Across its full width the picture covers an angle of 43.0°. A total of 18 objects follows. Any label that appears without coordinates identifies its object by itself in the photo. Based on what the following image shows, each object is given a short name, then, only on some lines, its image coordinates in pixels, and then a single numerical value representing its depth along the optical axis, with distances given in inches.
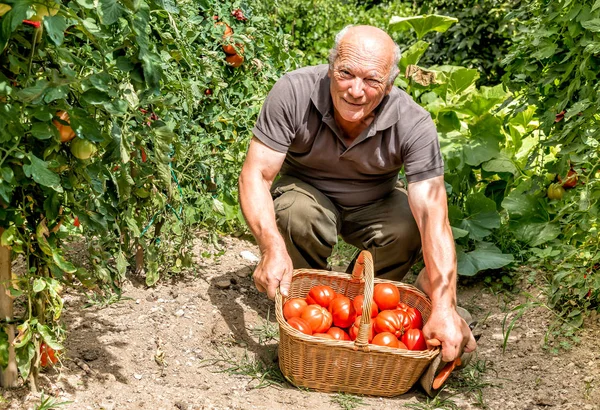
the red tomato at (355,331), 109.9
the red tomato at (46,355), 93.5
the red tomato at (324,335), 107.0
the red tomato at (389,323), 110.3
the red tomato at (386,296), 115.8
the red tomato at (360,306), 113.5
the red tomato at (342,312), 113.0
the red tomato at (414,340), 108.3
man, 112.7
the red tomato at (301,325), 108.0
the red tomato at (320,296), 116.6
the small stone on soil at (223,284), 138.9
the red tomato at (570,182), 137.7
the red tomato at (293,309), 113.0
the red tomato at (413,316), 113.4
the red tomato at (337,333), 110.2
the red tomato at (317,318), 109.8
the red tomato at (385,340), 105.7
